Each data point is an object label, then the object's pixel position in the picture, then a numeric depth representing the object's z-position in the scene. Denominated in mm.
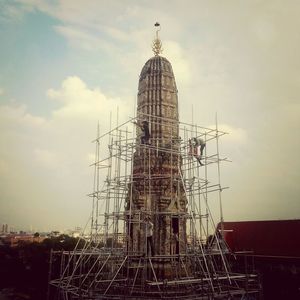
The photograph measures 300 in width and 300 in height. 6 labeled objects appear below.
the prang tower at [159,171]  18922
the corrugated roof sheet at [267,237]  25438
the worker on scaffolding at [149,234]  17672
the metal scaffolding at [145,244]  16062
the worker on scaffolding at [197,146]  19859
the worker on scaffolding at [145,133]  19656
